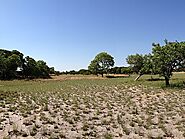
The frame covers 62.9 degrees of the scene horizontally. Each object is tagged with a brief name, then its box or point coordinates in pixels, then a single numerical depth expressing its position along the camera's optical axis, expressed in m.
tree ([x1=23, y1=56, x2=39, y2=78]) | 59.99
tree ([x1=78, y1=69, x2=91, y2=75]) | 73.92
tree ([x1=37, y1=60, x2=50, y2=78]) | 61.91
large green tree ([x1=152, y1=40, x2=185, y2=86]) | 22.27
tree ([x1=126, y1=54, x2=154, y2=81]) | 41.59
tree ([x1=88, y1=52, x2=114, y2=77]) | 63.12
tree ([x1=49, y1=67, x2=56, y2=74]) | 85.67
